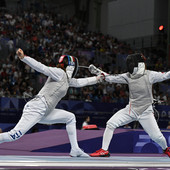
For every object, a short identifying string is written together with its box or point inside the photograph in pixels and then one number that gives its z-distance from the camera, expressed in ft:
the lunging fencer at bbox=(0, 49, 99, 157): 33.50
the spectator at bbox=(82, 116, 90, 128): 77.35
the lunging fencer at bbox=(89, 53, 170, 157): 37.63
